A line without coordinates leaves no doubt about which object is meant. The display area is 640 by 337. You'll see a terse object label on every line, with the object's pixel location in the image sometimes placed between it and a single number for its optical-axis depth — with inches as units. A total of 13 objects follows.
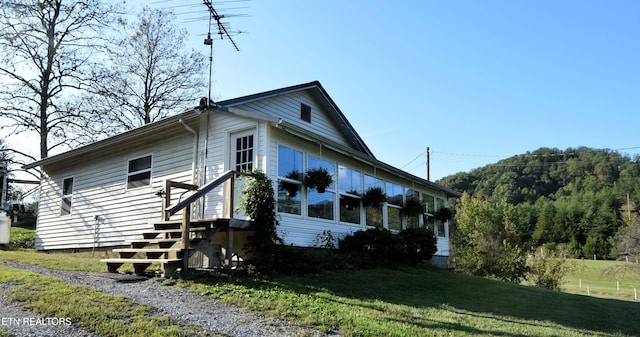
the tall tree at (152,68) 973.8
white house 402.9
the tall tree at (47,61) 842.2
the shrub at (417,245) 520.7
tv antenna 433.4
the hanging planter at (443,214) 698.2
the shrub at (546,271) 766.5
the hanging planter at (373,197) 515.2
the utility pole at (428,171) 1132.8
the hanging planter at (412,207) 602.5
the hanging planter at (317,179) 419.2
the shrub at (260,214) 340.2
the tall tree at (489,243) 740.0
